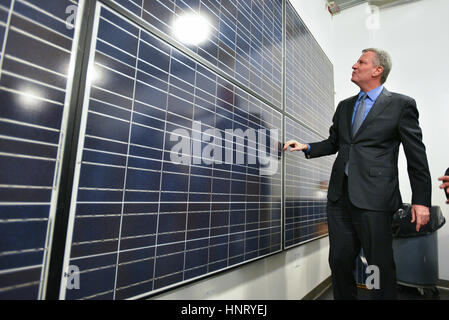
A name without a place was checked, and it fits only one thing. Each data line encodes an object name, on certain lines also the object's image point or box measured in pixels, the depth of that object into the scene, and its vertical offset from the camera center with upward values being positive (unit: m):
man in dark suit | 1.24 +0.13
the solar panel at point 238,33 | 0.90 +0.77
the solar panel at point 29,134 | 0.52 +0.13
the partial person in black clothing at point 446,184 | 1.29 +0.11
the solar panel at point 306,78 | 1.87 +1.07
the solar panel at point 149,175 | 0.67 +0.07
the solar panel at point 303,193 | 1.66 +0.06
